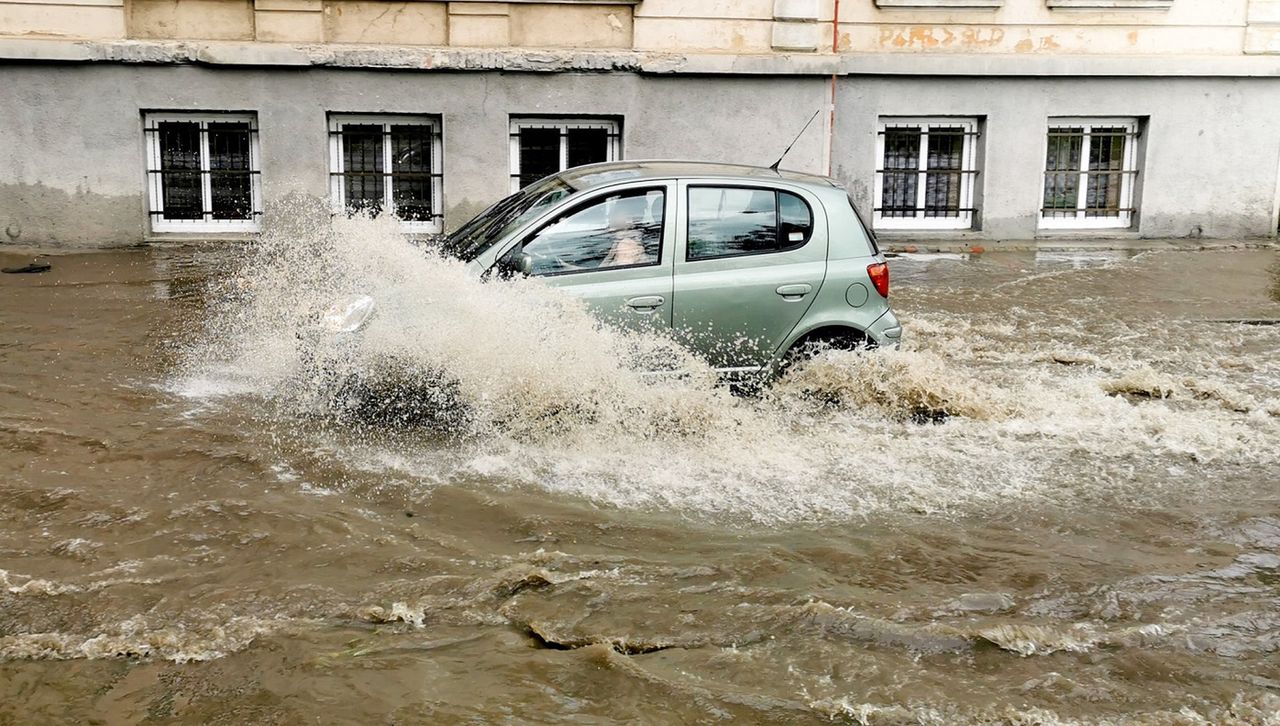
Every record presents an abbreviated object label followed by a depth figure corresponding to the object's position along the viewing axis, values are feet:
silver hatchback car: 24.48
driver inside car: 24.79
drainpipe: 48.75
